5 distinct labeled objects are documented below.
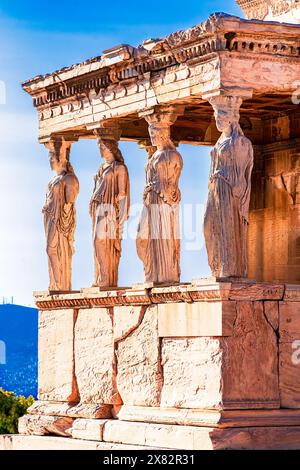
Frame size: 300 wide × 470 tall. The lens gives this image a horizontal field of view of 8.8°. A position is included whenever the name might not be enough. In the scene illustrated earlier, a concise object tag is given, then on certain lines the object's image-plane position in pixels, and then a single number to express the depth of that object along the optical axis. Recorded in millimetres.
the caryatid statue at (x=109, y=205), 25062
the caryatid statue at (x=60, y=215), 26203
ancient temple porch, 22375
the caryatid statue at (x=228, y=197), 22500
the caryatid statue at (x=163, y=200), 23750
